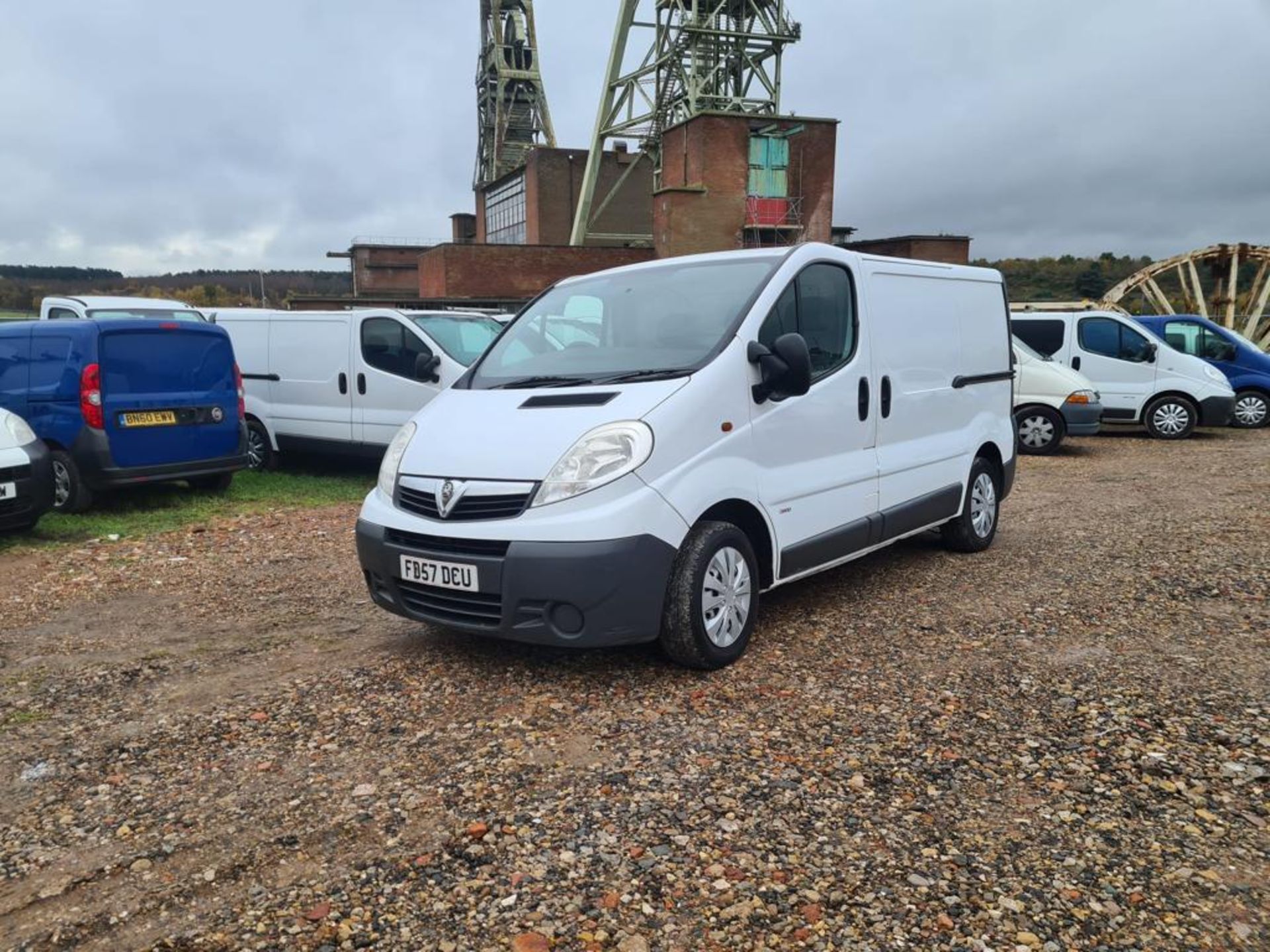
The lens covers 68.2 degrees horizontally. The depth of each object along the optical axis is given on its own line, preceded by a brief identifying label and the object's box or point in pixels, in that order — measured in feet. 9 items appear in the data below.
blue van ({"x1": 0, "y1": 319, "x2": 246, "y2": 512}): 26.58
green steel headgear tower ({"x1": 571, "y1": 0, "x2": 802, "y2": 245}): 116.57
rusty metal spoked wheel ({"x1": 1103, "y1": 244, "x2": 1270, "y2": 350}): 71.10
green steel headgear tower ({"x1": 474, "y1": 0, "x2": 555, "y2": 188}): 170.19
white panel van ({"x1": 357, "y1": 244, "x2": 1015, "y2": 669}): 13.16
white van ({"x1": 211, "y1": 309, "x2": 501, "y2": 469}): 32.04
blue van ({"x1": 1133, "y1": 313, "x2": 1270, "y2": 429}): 51.06
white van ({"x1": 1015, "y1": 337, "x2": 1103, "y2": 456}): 41.47
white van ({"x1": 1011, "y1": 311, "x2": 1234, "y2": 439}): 46.06
